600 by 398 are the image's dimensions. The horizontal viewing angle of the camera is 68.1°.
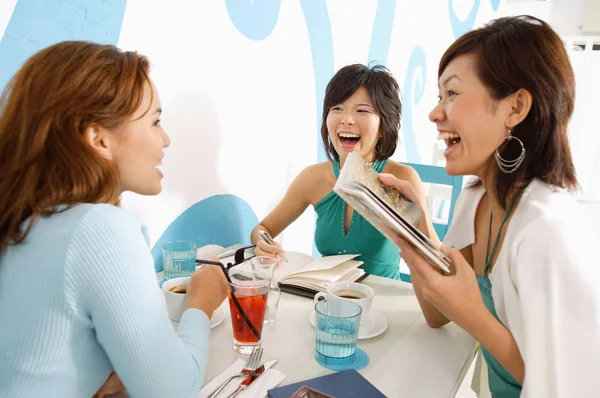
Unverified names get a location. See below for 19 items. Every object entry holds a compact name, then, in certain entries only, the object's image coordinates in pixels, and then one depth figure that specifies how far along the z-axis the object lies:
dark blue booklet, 0.73
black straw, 0.85
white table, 0.80
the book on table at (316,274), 1.13
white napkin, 0.73
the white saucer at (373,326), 0.93
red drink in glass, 0.85
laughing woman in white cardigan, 0.75
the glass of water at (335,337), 0.81
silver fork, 0.73
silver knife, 0.73
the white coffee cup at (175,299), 0.92
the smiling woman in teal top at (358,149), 1.50
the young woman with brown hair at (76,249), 0.57
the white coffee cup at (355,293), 0.94
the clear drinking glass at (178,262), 1.16
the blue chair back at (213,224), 1.35
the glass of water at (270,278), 0.98
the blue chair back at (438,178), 1.78
